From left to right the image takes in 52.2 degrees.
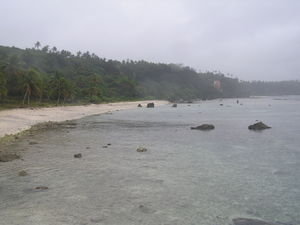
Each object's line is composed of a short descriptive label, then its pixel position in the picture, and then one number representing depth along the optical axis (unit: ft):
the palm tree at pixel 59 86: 346.74
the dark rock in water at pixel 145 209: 47.19
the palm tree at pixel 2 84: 256.34
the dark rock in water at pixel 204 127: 163.84
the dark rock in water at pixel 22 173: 66.15
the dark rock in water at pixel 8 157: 78.85
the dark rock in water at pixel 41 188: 57.31
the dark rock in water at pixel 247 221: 42.75
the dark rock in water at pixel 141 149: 98.22
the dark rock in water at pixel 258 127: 165.58
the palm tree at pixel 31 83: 300.61
